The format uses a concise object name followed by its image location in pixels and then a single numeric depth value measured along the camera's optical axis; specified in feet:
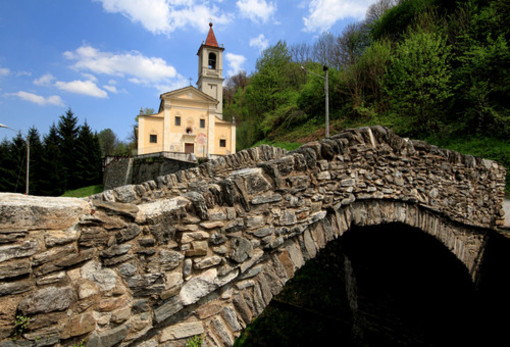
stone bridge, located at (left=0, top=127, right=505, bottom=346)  5.76
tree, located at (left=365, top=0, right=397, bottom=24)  90.63
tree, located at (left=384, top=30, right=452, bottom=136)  41.81
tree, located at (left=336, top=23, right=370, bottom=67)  79.46
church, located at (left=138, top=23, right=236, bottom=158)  88.38
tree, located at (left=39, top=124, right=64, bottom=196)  91.66
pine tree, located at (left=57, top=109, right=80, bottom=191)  97.91
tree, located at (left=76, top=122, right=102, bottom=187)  99.96
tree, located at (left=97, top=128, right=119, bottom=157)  171.32
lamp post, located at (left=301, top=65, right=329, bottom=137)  43.15
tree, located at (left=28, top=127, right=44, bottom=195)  90.63
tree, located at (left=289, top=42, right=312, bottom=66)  108.49
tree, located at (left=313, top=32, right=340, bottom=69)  81.70
